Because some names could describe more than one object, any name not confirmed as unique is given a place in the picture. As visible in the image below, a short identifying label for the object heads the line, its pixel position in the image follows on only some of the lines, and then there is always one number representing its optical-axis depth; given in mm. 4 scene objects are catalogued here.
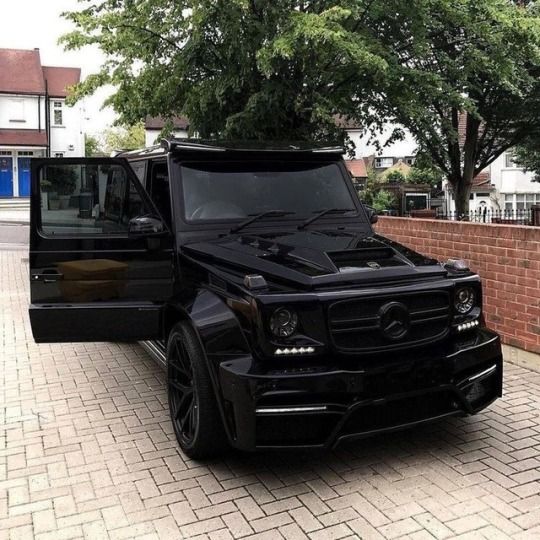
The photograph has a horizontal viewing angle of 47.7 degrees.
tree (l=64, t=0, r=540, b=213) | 6734
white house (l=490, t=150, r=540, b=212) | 36109
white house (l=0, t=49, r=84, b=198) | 39000
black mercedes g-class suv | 3213
